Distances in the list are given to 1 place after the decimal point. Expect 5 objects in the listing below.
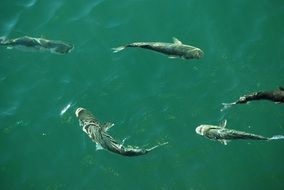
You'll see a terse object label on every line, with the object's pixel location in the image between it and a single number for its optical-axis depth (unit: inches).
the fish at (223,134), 335.0
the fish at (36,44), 438.6
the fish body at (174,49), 378.3
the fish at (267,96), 334.6
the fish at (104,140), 332.5
